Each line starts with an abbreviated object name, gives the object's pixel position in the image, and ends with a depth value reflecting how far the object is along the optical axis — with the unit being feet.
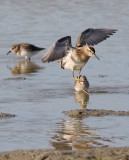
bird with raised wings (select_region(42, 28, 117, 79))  38.73
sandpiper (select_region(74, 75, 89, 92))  39.23
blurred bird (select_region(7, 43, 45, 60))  51.37
